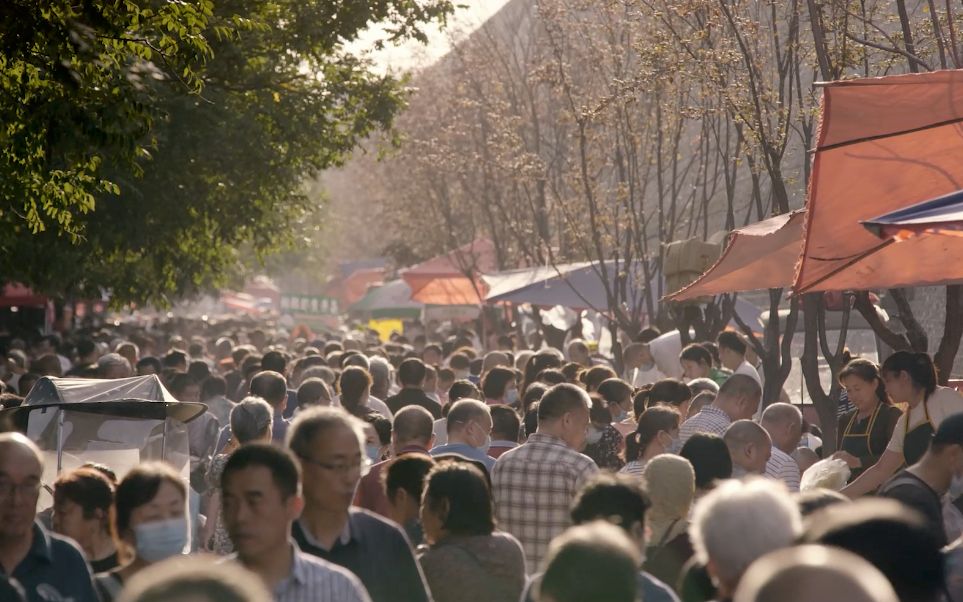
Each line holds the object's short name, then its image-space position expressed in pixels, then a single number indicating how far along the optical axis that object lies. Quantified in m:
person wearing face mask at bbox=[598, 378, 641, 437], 21.66
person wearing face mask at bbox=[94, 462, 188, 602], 10.26
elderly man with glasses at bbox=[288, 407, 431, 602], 10.02
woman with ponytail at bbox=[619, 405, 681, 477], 16.27
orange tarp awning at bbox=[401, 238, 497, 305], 62.12
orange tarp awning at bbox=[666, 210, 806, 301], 20.61
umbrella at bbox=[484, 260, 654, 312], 40.84
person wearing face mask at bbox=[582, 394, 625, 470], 19.23
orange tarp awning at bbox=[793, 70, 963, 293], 15.99
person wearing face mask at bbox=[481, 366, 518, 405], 23.34
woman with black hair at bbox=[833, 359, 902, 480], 17.48
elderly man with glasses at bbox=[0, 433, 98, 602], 10.25
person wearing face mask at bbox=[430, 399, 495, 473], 16.67
